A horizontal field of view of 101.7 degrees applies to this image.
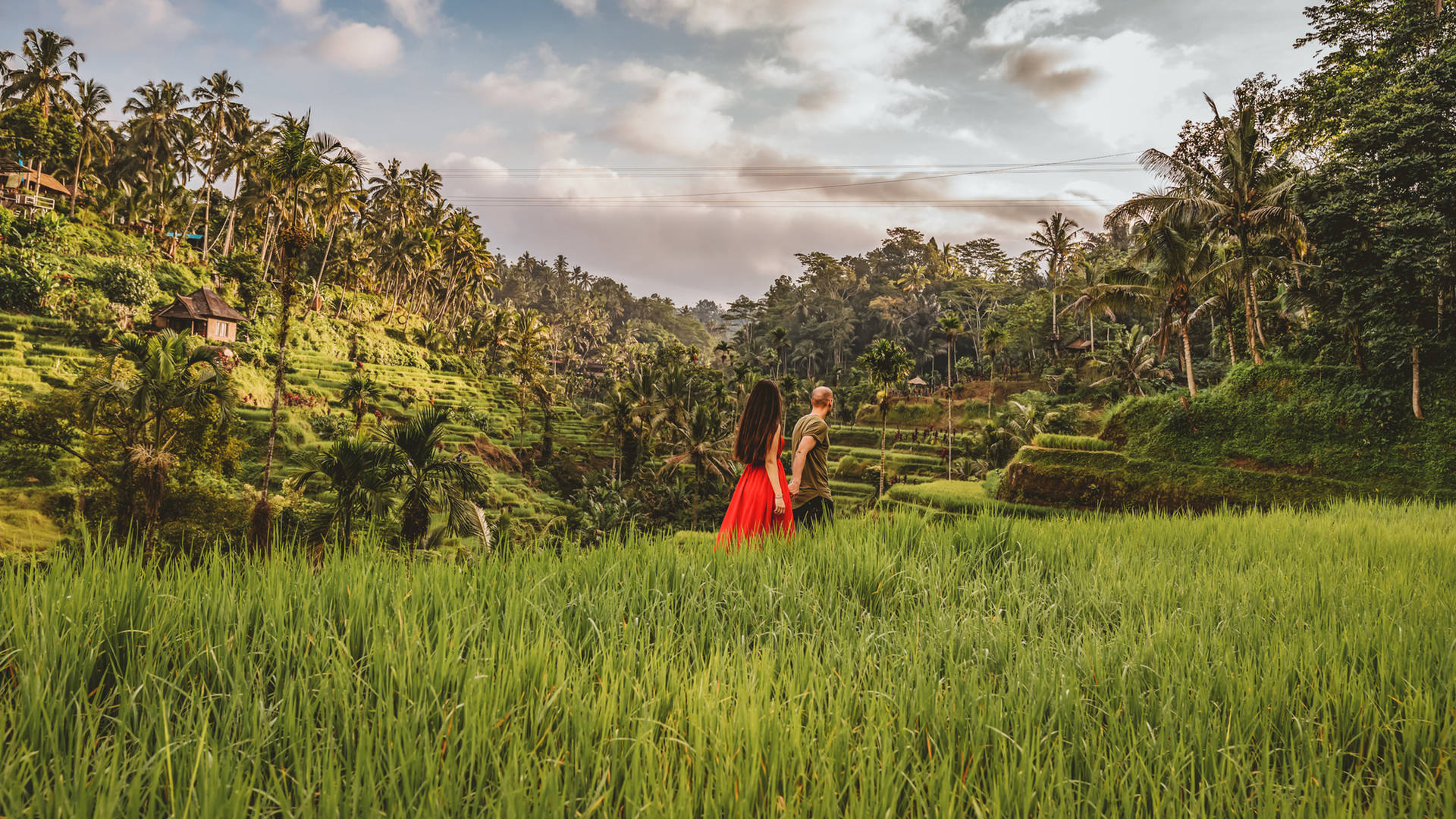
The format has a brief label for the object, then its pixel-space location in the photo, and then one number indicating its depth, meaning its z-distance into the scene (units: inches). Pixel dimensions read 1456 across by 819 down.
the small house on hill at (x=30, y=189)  1378.0
